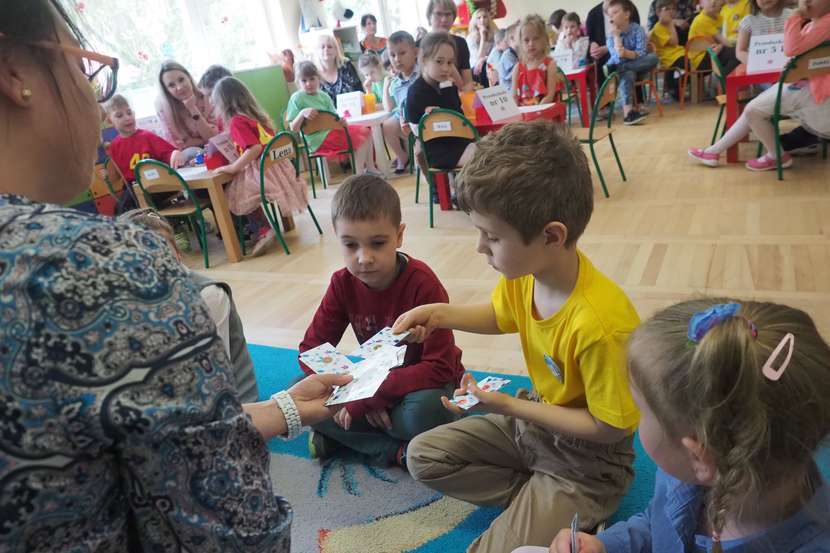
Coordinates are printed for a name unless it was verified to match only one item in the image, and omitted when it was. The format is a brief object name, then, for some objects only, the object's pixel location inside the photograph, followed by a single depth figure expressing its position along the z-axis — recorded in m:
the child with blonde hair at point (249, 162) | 4.20
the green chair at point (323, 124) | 5.34
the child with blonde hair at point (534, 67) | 5.32
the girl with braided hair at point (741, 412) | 0.75
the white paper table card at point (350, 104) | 6.32
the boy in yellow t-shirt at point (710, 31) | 6.68
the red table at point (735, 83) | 3.95
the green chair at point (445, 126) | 3.82
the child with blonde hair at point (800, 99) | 3.62
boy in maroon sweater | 1.84
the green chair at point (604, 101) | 4.16
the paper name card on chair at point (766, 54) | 3.96
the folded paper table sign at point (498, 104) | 4.13
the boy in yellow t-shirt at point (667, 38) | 7.13
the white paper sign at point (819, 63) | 3.50
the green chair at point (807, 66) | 3.48
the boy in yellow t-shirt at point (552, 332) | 1.23
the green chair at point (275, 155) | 4.14
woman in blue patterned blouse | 0.53
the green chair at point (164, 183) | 4.01
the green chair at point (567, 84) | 5.79
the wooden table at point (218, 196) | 4.14
